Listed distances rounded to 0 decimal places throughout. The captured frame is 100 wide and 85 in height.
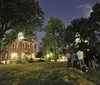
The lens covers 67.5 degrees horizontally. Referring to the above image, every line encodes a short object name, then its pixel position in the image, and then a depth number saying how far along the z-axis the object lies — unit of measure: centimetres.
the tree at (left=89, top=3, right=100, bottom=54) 1512
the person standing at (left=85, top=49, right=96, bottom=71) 733
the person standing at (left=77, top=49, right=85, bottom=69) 718
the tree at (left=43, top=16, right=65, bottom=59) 2427
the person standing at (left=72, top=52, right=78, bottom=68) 761
